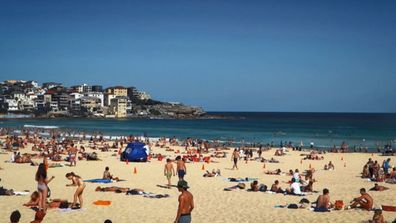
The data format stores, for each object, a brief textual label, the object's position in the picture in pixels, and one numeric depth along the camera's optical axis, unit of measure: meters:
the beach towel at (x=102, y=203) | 13.30
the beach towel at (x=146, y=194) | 14.80
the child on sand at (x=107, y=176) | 18.23
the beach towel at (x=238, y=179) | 19.25
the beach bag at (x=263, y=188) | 16.39
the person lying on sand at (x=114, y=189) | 15.37
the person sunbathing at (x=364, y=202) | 13.13
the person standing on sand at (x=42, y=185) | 10.98
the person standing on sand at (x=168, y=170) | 17.36
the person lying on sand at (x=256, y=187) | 16.34
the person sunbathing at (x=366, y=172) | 21.25
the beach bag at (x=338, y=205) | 13.13
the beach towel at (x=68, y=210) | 12.03
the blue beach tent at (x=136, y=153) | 26.22
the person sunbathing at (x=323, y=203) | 12.90
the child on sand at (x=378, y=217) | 10.72
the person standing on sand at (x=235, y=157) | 24.06
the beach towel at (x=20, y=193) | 14.26
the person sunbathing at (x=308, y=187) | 16.59
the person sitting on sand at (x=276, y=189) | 16.25
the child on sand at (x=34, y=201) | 12.38
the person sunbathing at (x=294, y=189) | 15.77
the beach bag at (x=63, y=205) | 12.44
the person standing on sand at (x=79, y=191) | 12.41
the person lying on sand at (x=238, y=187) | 16.79
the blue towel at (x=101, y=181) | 17.75
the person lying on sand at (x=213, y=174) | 20.62
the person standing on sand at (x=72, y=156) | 23.84
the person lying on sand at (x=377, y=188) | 17.05
